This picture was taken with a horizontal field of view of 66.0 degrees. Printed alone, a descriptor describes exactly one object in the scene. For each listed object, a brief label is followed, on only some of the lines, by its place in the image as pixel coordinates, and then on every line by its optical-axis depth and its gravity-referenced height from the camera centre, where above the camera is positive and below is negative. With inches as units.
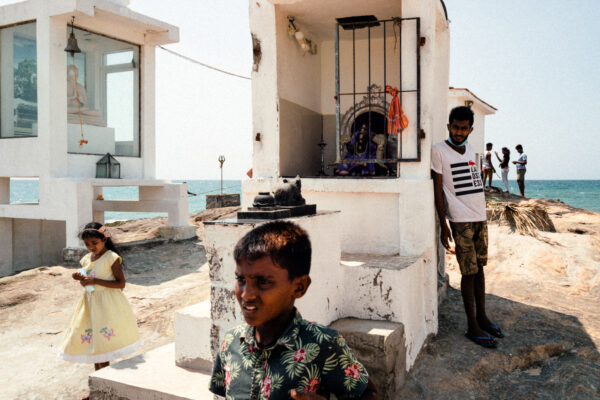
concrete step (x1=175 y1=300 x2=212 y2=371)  125.6 -40.6
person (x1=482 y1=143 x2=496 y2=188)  690.5 +37.6
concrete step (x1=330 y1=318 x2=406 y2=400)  127.6 -45.0
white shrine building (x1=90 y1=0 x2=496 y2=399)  124.7 +1.5
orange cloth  180.5 +29.2
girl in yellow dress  148.7 -40.2
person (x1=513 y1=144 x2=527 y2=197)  630.5 +37.9
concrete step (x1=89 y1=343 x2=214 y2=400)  114.0 -48.9
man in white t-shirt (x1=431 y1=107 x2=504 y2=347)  163.3 -6.6
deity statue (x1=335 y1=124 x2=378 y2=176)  236.1 +21.3
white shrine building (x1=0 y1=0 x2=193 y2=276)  373.7 +67.9
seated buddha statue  401.4 +79.8
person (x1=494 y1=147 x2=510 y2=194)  667.4 +40.4
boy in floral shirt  64.8 -21.5
